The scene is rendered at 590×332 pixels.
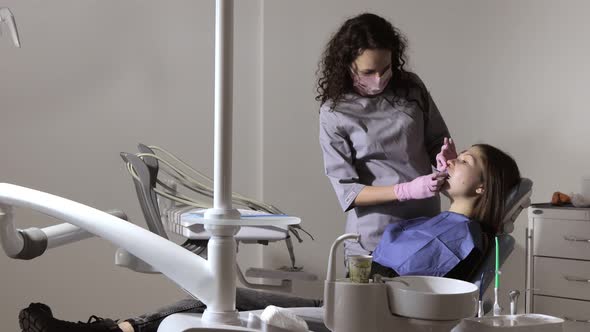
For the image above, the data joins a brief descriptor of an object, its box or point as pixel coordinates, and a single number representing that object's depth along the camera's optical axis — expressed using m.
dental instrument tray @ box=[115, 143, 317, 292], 2.06
